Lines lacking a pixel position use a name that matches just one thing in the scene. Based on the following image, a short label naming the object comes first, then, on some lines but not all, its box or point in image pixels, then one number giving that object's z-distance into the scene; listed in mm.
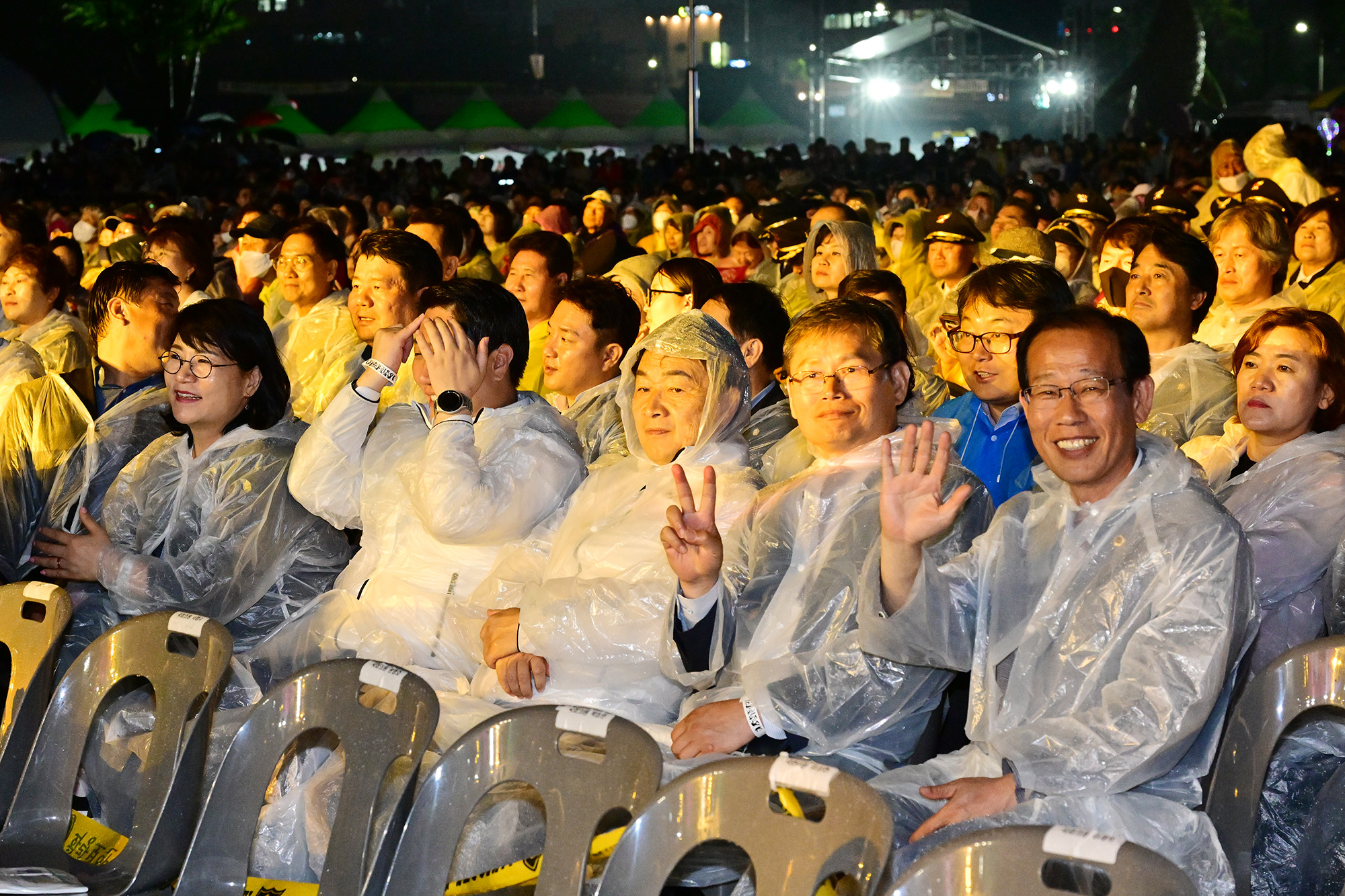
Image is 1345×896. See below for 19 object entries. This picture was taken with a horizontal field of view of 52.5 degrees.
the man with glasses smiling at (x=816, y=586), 2836
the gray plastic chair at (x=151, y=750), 2814
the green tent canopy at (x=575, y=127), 26797
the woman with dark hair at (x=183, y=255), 6363
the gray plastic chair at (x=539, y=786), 2299
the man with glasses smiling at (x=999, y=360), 3680
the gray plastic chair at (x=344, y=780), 2549
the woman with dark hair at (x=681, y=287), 4785
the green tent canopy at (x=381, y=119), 25750
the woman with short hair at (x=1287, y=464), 3125
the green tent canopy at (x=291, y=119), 27531
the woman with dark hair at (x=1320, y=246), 6016
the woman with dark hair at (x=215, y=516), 3662
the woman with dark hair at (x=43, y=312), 5637
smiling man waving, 2385
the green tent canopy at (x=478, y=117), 26219
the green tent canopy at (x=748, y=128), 28000
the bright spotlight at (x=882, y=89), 43188
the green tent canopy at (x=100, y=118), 28281
